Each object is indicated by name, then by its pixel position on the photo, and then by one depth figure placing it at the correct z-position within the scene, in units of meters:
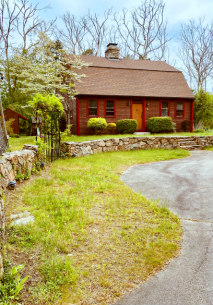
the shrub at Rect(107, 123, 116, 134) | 16.50
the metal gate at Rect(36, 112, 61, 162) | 8.03
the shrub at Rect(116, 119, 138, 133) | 16.34
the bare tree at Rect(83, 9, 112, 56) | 29.88
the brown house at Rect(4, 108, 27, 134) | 17.27
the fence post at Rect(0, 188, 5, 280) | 2.43
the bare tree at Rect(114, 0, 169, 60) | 30.67
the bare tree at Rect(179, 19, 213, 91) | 30.95
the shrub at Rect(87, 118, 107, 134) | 15.55
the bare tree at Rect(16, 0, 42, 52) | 24.38
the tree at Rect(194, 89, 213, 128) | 20.34
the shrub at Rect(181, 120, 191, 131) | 19.33
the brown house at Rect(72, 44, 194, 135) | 16.98
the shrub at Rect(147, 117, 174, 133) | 17.34
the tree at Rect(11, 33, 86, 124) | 13.12
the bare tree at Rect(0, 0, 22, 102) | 23.11
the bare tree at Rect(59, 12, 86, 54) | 29.56
